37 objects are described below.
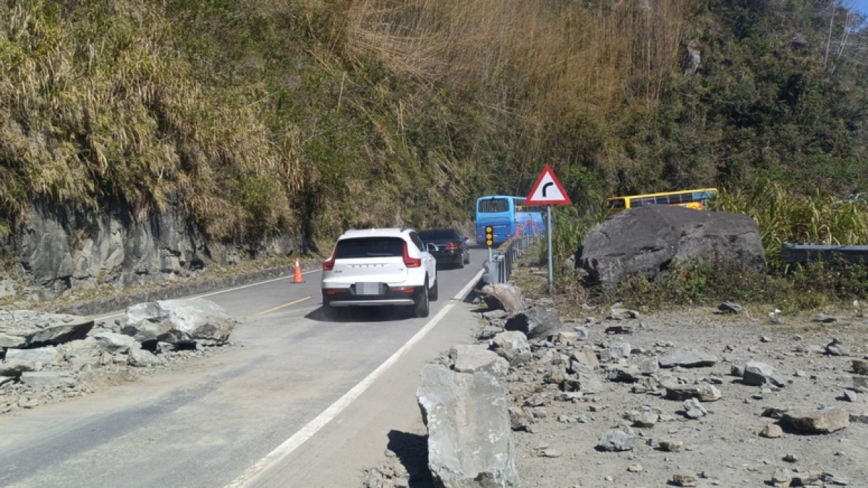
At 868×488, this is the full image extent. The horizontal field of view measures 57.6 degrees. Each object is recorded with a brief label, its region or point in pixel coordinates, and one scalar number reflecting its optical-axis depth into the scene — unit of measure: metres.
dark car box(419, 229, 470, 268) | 26.28
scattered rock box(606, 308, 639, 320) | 13.33
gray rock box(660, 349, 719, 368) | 8.89
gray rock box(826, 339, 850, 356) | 9.35
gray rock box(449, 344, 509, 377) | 8.90
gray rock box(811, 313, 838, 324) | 12.01
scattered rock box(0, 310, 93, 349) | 9.48
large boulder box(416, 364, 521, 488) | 5.23
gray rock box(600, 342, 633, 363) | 9.65
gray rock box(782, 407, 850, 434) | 6.13
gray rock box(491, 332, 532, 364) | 9.80
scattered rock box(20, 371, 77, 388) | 8.80
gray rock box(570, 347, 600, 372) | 9.18
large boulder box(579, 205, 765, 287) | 14.77
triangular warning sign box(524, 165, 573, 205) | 15.77
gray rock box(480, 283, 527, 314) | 14.52
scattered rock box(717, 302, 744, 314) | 13.05
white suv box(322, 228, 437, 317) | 14.02
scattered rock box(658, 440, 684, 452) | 6.05
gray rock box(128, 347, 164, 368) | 10.12
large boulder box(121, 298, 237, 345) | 10.75
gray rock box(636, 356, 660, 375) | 8.68
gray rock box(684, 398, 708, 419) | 6.88
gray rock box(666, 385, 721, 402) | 7.38
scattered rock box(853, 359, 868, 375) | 8.21
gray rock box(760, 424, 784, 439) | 6.23
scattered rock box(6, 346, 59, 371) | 9.15
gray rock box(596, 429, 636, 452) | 6.16
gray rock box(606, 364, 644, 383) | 8.39
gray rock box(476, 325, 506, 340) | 12.01
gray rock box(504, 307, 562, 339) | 11.37
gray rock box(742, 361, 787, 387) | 7.80
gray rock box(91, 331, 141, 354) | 10.21
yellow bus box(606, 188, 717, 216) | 37.31
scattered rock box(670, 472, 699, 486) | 5.37
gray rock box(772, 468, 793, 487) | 5.27
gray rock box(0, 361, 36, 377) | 8.88
